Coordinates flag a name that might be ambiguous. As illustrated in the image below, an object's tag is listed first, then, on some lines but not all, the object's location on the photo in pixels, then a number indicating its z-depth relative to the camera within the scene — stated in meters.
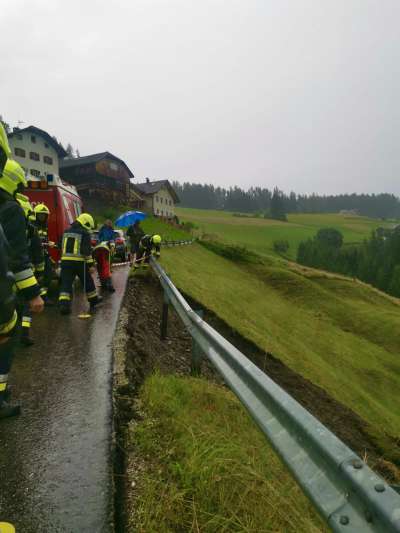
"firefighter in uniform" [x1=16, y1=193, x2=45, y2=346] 5.16
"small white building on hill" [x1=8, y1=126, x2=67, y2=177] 44.56
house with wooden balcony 50.47
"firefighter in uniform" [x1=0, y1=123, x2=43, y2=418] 2.89
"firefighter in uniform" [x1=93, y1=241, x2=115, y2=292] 8.72
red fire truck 8.77
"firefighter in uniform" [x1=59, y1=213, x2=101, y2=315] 6.99
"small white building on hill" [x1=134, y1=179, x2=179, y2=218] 62.12
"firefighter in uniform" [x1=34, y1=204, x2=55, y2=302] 7.23
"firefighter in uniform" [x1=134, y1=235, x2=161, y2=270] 11.41
